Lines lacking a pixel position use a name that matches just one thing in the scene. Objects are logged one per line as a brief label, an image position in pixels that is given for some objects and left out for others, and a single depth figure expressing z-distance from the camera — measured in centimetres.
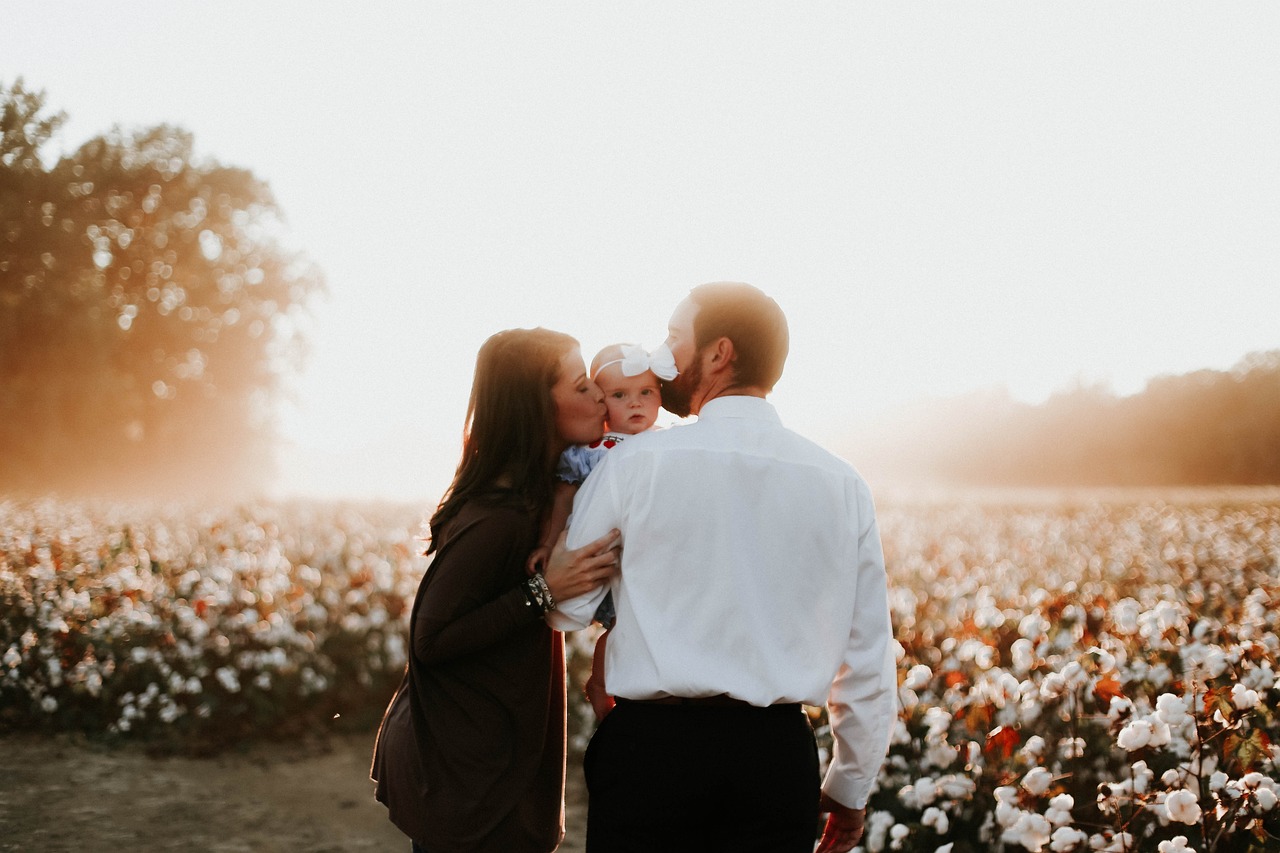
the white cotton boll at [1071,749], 364
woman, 231
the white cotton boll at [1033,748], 332
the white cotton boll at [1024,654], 404
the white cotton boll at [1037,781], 308
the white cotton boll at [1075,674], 354
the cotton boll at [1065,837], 296
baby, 246
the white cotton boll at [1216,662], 367
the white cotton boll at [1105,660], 345
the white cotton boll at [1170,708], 304
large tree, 2519
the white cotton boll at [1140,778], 321
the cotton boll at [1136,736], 293
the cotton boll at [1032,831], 302
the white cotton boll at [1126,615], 435
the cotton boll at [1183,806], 282
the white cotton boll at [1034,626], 461
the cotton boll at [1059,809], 301
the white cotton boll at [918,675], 386
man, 207
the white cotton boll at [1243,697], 321
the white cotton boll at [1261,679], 371
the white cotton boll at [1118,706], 329
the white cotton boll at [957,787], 367
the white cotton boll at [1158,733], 295
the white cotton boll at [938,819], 348
